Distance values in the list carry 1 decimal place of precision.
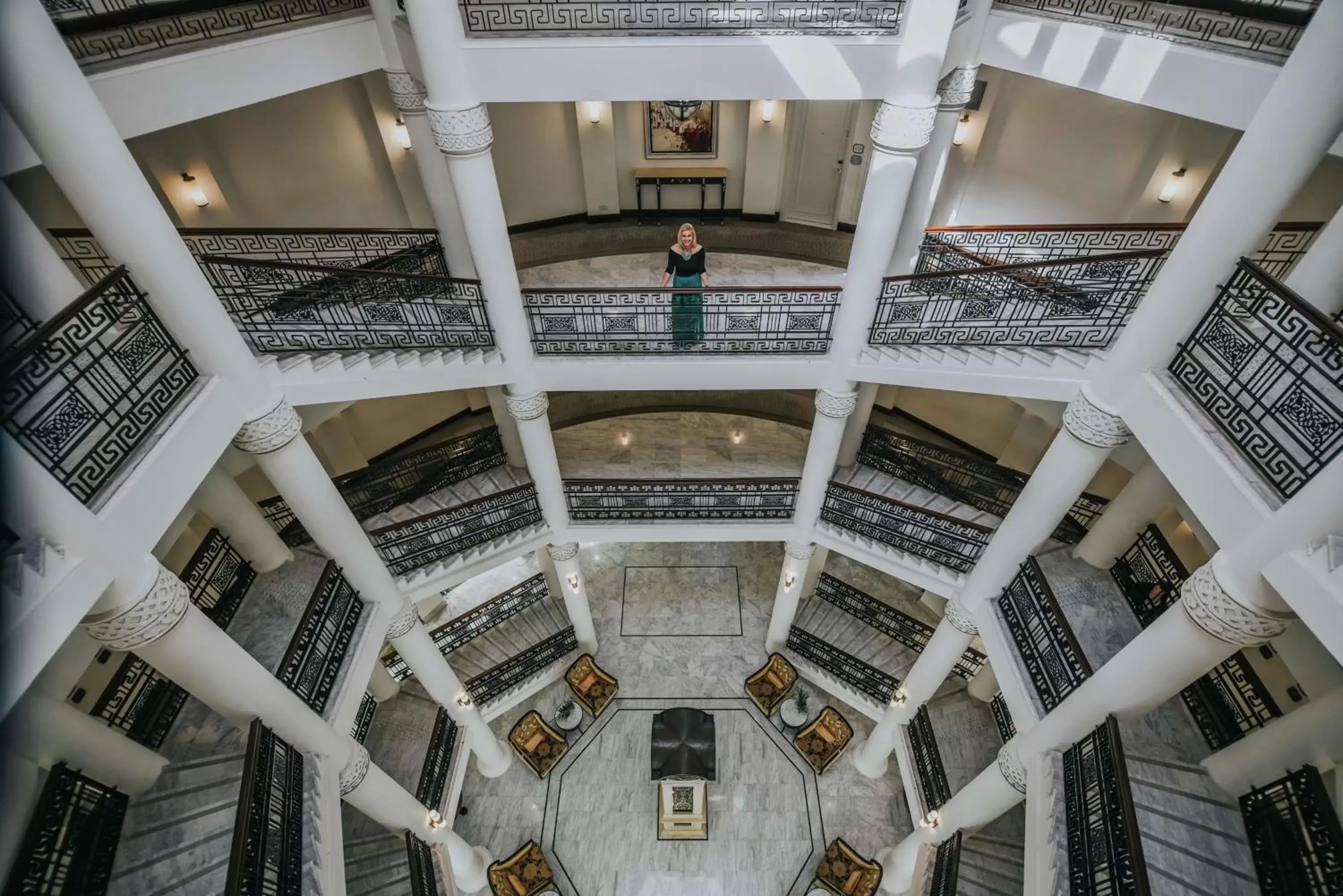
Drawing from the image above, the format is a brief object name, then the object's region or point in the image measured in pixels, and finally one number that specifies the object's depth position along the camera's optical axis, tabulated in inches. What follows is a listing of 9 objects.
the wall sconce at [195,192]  279.9
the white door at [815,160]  392.2
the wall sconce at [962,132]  343.9
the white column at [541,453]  267.1
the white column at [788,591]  354.0
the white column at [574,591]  358.9
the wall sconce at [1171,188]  290.8
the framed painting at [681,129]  403.9
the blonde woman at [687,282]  255.9
